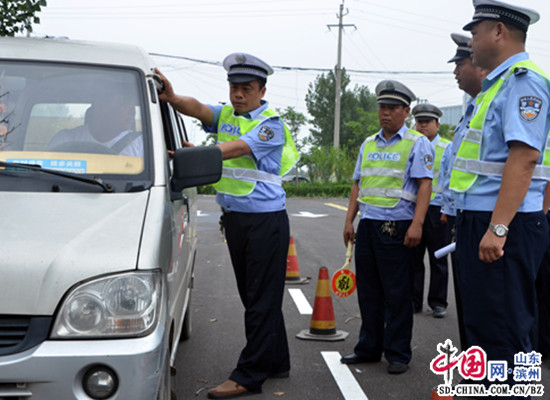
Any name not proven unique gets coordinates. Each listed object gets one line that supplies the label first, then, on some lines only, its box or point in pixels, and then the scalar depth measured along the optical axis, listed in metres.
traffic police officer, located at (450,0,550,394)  3.20
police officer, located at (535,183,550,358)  5.20
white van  2.50
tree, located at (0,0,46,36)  7.34
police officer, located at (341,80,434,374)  4.93
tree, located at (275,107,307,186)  67.25
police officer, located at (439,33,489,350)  4.43
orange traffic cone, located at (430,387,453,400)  3.38
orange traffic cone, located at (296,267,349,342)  5.79
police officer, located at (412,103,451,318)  6.89
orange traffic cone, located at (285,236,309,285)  8.66
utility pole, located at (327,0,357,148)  42.84
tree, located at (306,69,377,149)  80.00
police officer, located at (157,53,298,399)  4.36
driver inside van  3.40
